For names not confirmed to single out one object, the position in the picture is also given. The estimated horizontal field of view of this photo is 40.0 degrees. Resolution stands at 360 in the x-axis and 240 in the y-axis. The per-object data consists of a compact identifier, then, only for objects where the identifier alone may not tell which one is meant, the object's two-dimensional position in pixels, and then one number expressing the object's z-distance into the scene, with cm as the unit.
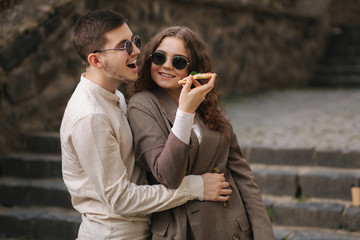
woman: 208
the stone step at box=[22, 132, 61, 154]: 438
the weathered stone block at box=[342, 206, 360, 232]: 333
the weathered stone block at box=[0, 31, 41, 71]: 398
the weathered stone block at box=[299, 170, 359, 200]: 364
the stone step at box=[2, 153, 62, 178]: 417
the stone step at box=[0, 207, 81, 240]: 363
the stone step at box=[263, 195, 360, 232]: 338
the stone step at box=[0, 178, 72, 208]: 393
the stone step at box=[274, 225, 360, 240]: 325
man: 201
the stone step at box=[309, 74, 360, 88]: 898
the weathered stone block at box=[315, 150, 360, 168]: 389
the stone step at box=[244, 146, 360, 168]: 391
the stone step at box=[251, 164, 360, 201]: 365
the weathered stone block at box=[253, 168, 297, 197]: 379
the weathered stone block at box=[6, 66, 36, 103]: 418
